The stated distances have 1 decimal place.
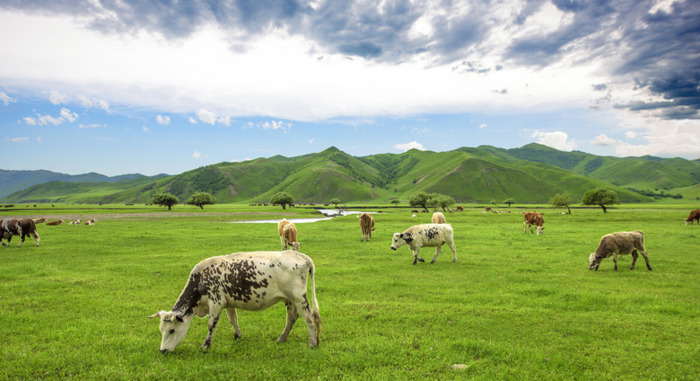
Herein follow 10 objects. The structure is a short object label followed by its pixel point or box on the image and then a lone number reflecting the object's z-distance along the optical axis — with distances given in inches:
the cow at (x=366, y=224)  1187.3
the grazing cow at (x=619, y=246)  665.6
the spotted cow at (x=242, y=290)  315.9
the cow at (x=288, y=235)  968.8
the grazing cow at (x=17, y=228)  981.2
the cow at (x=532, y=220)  1387.8
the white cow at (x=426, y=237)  772.0
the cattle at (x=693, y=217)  1654.8
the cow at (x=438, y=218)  1267.2
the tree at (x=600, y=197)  2987.2
